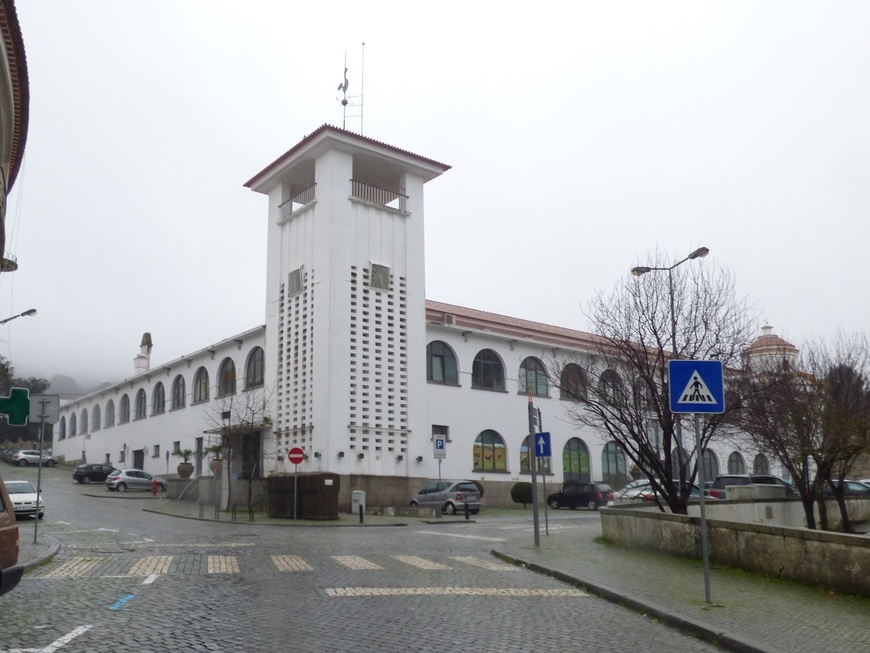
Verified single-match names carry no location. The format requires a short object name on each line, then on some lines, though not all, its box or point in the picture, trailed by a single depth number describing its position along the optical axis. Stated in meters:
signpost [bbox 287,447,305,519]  30.97
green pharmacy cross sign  19.95
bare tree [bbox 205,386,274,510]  41.31
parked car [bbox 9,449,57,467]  75.50
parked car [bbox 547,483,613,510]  41.44
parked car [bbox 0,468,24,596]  8.90
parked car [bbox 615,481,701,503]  39.31
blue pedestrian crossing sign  10.68
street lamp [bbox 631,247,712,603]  20.39
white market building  39.53
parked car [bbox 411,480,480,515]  35.53
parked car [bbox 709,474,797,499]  36.12
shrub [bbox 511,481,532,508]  44.06
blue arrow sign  20.27
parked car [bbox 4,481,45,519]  28.28
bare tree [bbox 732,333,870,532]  21.59
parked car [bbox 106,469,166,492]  50.81
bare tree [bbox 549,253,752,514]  20.38
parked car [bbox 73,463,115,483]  56.97
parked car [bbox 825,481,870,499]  33.41
